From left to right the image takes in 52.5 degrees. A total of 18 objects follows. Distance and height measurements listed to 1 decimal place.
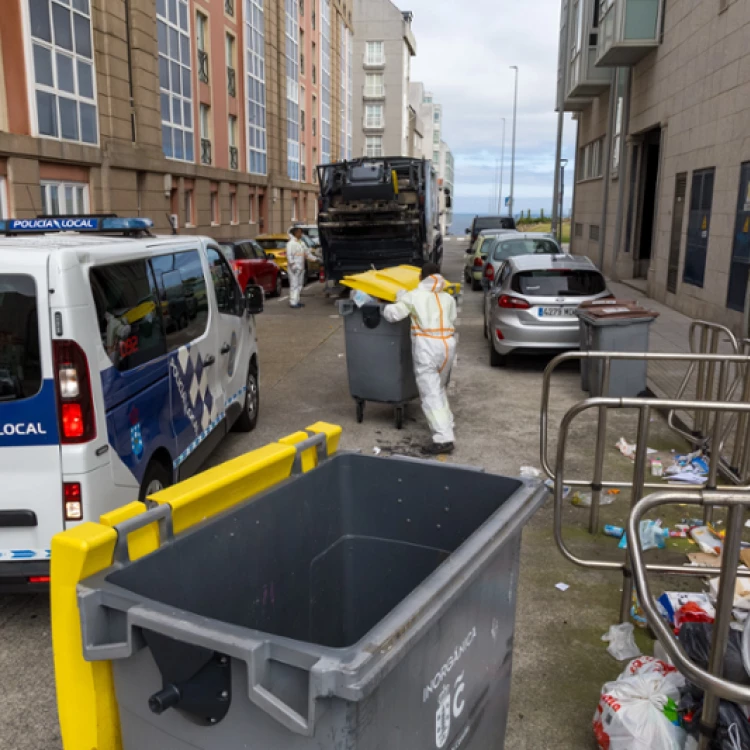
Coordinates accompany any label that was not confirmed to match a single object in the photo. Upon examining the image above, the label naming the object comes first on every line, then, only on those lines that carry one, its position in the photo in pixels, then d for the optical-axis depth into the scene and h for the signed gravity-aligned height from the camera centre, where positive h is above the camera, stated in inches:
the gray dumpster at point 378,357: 299.6 -57.2
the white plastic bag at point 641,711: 114.7 -76.0
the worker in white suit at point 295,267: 701.9 -51.8
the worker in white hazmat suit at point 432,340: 277.0 -46.3
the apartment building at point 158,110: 646.5 +114.6
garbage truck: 695.7 -2.4
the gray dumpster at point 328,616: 69.5 -46.1
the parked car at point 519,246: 652.1 -28.3
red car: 699.4 -52.6
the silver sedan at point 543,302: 405.1 -46.6
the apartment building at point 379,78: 3031.5 +526.1
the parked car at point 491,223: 1283.2 -17.6
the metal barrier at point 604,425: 191.0 -53.2
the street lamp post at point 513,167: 2101.4 +125.4
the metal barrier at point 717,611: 95.3 -51.4
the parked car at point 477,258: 813.9 -48.9
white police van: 144.6 -36.3
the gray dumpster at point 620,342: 343.9 -57.7
